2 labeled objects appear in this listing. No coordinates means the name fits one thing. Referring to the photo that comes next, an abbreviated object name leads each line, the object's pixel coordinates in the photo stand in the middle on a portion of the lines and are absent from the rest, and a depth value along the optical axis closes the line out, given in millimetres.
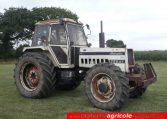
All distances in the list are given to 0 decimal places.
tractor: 4621
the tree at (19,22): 24902
